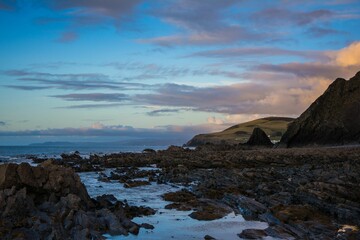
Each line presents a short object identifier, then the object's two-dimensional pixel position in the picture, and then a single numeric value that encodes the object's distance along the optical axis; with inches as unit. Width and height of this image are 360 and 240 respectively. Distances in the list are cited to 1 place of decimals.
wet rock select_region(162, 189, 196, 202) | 1093.0
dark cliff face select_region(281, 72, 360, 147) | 3606.3
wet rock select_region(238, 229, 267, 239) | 717.9
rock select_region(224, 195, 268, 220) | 895.7
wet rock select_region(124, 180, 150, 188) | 1460.4
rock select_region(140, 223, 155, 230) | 782.5
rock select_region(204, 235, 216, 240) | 700.6
